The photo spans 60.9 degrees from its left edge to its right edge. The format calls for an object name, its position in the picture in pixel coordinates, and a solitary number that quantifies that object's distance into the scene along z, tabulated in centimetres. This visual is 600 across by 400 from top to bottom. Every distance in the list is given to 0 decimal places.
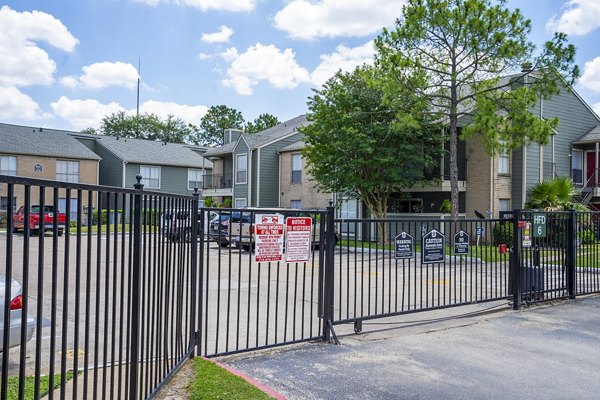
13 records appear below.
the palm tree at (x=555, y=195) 2225
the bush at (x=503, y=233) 929
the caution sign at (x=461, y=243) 847
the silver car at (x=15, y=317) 375
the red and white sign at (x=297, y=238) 636
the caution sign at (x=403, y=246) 752
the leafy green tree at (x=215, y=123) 8144
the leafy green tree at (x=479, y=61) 1828
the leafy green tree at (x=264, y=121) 7112
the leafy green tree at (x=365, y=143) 2223
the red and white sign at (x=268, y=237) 608
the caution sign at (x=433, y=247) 796
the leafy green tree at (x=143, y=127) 7356
